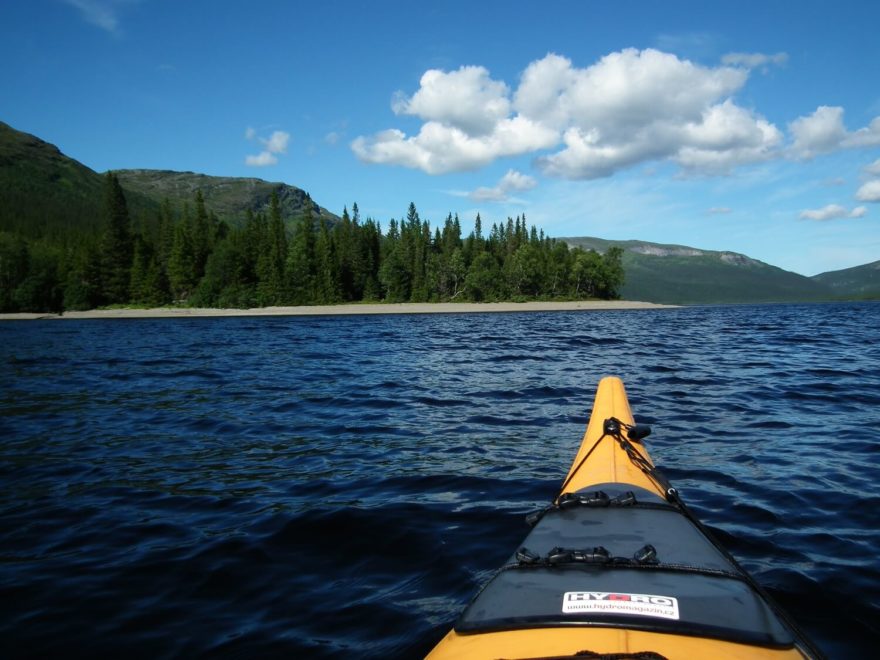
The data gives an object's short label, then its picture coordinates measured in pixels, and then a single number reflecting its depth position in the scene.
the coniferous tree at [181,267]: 97.44
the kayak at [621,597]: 2.45
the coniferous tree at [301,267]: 100.88
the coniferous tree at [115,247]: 95.88
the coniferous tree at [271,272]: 98.44
